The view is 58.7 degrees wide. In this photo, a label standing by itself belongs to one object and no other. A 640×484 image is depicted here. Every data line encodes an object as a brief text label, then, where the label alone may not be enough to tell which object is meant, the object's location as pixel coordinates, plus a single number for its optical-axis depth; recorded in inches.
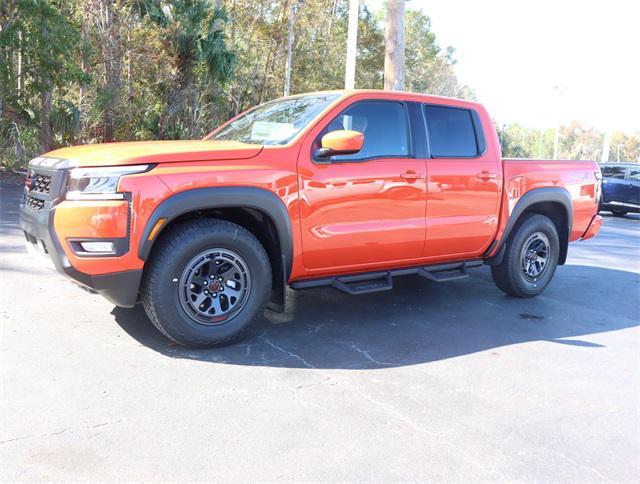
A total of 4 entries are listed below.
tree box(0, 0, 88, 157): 541.0
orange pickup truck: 142.9
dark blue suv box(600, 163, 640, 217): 683.4
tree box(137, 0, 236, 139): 690.2
